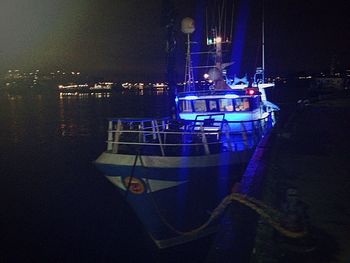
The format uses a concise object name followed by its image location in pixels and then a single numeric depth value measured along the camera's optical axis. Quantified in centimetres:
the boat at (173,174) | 1007
